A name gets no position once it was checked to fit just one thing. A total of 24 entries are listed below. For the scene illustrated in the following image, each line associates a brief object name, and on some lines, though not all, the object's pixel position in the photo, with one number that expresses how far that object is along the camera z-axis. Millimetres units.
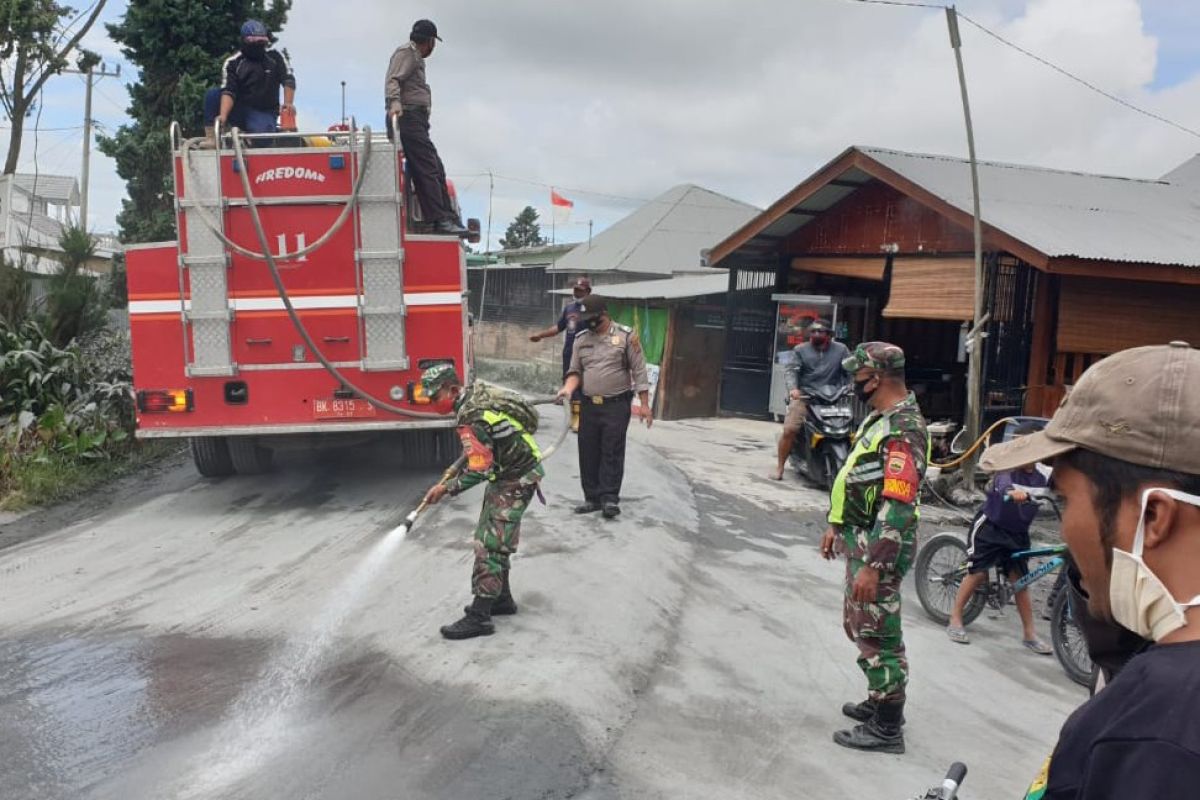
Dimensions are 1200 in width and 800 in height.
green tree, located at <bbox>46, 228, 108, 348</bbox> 11156
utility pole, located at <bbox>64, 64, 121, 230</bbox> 29156
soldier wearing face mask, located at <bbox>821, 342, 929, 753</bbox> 4258
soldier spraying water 5242
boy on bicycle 6090
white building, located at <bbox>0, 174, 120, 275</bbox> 11930
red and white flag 35156
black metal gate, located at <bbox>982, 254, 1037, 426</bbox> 10930
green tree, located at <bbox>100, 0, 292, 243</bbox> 16531
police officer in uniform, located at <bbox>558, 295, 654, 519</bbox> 7777
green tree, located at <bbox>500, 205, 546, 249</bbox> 70438
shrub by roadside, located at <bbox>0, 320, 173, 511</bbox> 9195
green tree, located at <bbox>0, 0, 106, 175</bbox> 16719
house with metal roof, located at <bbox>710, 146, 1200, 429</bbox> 10664
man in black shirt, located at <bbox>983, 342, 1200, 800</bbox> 1156
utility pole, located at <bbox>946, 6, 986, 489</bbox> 9531
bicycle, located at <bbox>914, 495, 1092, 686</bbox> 5875
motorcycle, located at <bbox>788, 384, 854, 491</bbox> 9836
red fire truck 8125
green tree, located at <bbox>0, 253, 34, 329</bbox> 10727
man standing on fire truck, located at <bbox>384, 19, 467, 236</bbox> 8617
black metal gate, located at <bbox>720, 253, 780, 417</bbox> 15734
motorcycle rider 9992
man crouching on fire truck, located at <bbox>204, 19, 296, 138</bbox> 8789
